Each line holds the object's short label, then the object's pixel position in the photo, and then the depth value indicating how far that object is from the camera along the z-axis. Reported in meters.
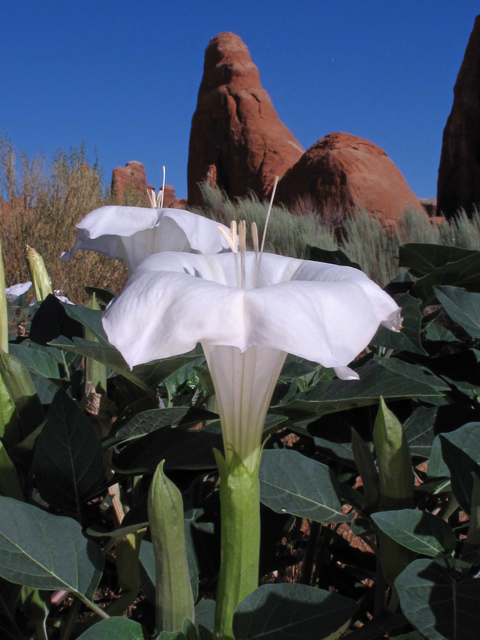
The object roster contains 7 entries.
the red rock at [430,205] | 15.52
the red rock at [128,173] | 26.64
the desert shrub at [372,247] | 5.38
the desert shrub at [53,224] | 6.70
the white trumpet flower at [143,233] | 0.71
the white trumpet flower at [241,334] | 0.34
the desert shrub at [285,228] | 6.64
